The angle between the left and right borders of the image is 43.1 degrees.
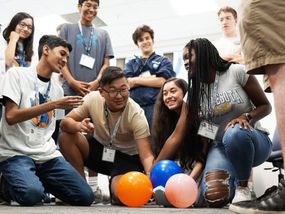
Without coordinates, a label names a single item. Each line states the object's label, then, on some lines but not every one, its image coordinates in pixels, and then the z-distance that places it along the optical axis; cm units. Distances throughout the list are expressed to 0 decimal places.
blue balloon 206
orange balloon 197
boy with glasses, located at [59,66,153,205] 231
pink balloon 192
